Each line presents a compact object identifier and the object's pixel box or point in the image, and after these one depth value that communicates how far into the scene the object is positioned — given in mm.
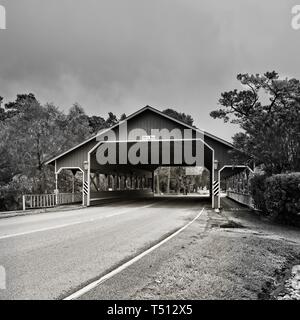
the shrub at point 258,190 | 14250
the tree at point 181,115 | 73094
